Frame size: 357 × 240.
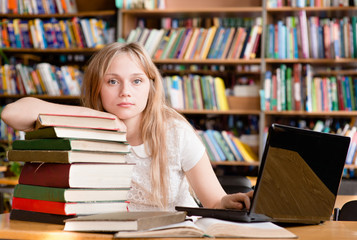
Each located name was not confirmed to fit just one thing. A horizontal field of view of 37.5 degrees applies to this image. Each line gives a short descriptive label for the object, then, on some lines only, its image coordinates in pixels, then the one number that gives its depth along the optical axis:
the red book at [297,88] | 3.99
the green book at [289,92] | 4.02
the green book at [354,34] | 3.93
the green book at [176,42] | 4.26
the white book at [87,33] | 4.48
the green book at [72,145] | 1.10
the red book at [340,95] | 3.98
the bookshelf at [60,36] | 4.51
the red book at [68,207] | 1.09
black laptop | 1.05
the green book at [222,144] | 4.15
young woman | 1.60
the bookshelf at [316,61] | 3.96
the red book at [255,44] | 4.12
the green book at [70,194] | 1.09
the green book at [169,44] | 4.27
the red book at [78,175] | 1.09
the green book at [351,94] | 3.97
